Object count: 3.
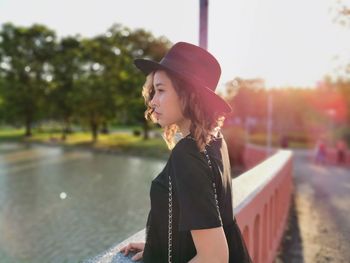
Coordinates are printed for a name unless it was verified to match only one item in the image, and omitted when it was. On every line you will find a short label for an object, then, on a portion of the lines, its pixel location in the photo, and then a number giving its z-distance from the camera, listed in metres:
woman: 1.78
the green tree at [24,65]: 57.47
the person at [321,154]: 25.97
